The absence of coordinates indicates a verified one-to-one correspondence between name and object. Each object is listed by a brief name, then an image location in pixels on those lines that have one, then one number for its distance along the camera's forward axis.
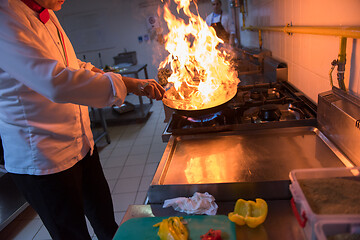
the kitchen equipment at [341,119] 0.93
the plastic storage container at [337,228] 0.54
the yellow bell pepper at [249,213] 0.74
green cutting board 0.75
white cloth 0.84
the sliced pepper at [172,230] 0.71
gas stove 1.35
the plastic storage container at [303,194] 0.56
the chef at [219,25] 4.09
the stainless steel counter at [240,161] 0.89
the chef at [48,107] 0.93
